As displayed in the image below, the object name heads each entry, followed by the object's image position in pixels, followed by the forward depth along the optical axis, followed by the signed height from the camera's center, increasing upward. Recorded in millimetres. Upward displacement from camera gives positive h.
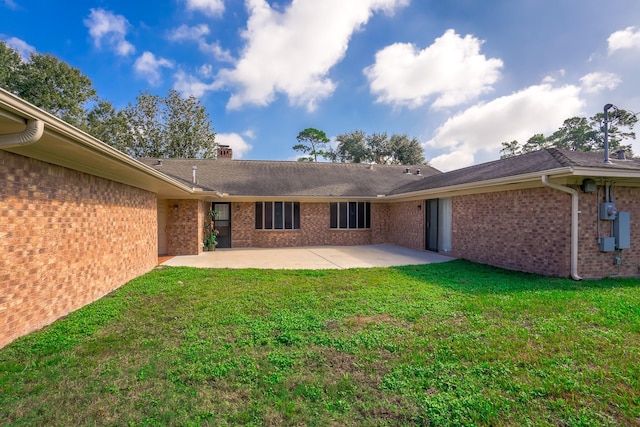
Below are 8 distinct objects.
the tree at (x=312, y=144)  34469 +8116
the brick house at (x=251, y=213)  3436 -103
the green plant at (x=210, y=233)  12039 -1057
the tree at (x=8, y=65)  19719 +10412
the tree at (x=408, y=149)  31703 +6809
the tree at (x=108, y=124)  24391 +7566
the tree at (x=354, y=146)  32406 +7341
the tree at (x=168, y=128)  26500 +7946
